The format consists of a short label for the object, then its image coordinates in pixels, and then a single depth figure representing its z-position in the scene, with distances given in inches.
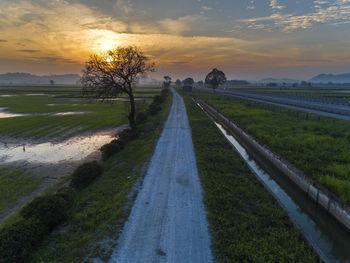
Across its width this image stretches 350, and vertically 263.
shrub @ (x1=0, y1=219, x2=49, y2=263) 278.4
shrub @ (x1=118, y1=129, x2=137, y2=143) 975.5
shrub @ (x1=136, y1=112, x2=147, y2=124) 1444.4
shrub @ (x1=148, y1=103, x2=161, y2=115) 1781.5
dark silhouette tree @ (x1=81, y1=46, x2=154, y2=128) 1101.7
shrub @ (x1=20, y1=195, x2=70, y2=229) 356.5
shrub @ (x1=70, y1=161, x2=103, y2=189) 543.5
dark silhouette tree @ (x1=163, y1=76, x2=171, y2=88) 6678.2
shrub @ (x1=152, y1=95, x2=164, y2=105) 2429.1
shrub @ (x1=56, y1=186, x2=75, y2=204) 429.1
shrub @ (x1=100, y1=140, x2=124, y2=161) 786.8
